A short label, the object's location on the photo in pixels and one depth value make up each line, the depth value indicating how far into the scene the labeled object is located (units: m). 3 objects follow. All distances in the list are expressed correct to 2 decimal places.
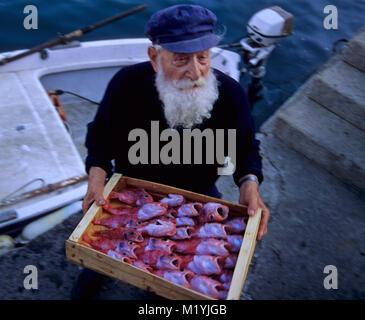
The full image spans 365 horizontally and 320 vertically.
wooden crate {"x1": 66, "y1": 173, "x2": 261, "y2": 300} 1.73
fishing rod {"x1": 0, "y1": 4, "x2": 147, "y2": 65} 4.66
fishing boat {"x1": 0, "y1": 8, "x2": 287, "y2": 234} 3.37
